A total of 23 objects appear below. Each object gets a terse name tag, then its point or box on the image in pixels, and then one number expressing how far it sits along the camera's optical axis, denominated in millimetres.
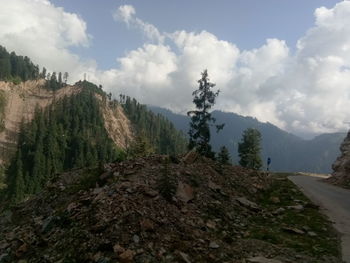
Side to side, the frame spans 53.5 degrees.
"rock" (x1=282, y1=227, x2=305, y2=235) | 15055
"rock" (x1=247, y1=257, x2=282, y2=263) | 11338
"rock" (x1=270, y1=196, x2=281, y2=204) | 20667
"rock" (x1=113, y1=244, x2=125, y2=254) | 10793
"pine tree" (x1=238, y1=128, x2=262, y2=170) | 75044
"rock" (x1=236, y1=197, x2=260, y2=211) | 17819
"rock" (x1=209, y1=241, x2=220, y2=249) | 12055
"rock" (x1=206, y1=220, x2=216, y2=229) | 14027
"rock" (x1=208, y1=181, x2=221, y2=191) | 18281
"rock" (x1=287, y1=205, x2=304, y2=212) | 19428
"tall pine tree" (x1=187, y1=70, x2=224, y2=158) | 46094
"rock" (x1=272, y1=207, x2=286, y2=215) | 17906
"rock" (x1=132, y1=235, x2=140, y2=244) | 11355
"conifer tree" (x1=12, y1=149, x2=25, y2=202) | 109594
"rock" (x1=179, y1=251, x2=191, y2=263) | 10752
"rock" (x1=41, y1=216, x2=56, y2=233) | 13198
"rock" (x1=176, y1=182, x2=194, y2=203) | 15711
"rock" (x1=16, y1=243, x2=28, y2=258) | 12039
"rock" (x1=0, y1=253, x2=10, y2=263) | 11883
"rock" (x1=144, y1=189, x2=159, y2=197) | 14545
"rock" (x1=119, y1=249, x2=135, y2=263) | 10438
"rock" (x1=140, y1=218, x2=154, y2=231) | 12039
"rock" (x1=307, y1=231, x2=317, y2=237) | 15048
